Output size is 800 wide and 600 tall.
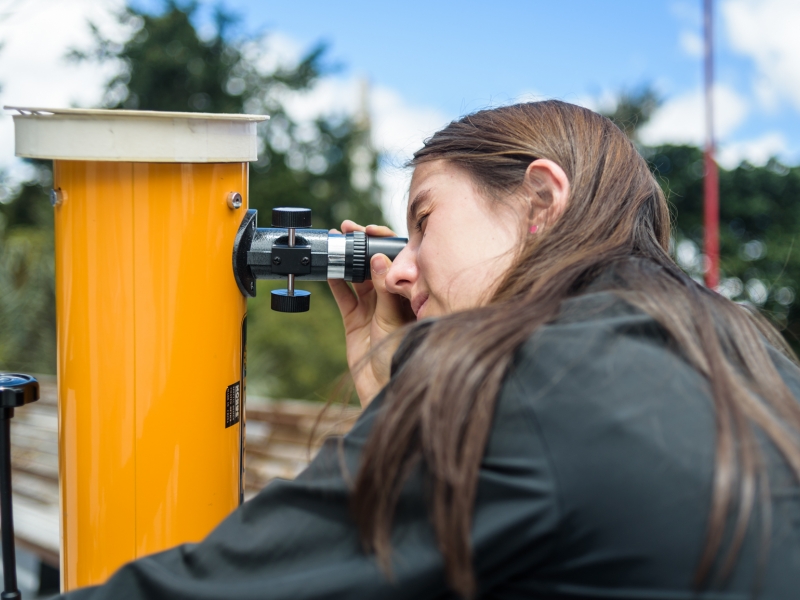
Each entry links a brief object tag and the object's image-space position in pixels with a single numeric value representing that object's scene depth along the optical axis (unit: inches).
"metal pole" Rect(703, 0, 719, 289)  191.8
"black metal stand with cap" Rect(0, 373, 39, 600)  42.1
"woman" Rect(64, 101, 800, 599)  28.1
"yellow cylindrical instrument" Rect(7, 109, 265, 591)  45.2
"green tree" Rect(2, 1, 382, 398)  248.8
